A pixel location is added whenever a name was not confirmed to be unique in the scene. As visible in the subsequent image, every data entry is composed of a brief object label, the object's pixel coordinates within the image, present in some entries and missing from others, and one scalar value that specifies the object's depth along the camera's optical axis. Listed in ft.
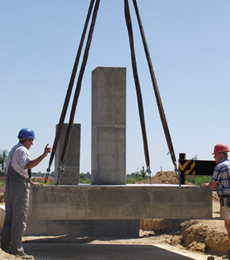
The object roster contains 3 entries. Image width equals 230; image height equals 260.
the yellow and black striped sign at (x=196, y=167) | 41.32
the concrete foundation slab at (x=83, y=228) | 38.45
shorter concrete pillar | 48.83
